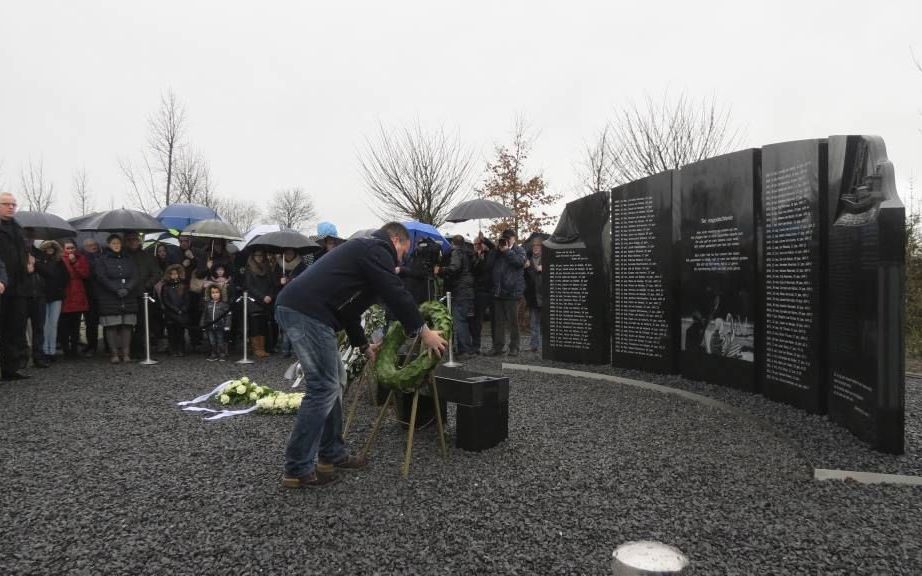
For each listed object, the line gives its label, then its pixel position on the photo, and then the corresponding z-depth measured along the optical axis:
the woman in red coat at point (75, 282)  10.76
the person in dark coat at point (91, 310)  10.97
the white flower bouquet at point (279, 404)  6.62
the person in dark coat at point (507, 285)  10.73
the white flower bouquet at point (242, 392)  7.26
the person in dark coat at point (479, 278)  11.30
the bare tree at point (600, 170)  23.16
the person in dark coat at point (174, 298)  11.30
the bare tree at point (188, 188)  25.23
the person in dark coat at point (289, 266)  11.81
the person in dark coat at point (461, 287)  11.05
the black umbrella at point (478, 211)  12.14
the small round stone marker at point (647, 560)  2.19
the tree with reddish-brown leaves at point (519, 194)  23.03
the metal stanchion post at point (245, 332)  10.69
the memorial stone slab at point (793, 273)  5.87
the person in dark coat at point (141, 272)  11.04
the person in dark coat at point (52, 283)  10.44
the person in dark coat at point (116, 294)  10.60
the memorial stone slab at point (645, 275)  8.14
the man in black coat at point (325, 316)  4.18
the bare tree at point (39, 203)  27.76
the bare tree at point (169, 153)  23.20
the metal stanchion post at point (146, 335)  10.49
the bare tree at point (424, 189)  23.58
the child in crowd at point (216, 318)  11.21
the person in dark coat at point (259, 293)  11.45
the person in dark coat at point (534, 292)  11.84
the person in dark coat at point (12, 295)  8.52
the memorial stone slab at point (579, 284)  9.21
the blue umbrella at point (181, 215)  14.41
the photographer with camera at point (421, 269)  10.67
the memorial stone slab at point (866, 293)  4.68
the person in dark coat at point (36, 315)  9.63
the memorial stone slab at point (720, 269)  6.87
